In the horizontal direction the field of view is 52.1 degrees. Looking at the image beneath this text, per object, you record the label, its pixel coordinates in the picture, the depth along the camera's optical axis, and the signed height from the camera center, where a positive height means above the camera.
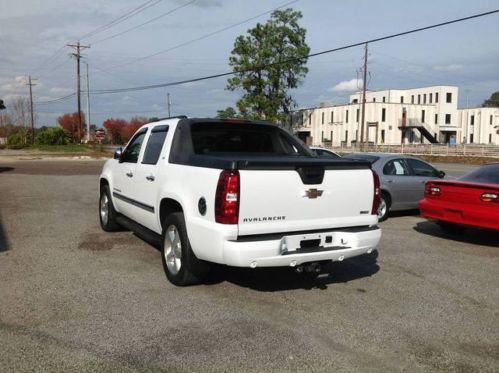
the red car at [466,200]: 7.75 -0.92
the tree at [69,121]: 86.73 +3.19
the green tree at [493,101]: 146.27 +12.55
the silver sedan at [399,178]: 10.57 -0.77
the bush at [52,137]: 57.47 -0.01
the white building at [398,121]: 75.94 +3.33
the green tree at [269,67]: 66.88 +9.91
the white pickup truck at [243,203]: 4.78 -0.64
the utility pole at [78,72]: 54.38 +7.02
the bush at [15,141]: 57.70 -0.55
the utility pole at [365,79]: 47.84 +5.82
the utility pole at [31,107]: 69.18 +4.35
